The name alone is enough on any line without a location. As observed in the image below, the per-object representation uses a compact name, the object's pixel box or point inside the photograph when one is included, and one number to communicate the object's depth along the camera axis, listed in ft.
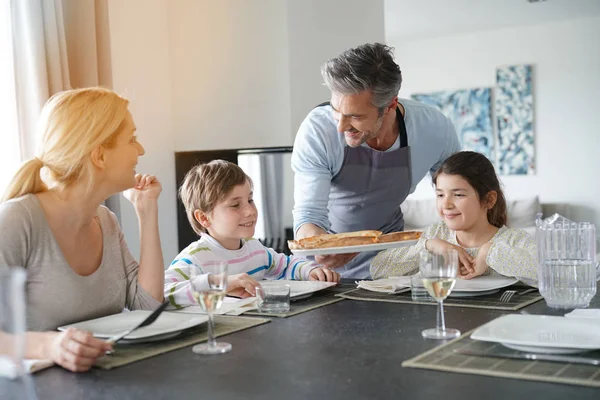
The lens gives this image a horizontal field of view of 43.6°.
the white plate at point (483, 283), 6.29
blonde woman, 5.49
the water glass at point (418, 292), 6.20
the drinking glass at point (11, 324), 2.47
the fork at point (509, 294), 6.14
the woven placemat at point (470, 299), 5.94
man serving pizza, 8.04
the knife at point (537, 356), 4.04
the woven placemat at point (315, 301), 5.94
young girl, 7.21
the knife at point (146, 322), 4.74
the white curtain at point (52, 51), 10.61
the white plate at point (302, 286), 6.53
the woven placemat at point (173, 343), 4.54
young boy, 7.83
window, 10.59
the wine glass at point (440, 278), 4.91
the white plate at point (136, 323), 4.97
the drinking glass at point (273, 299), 6.01
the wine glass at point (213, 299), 4.71
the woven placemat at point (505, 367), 3.77
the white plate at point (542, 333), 4.20
